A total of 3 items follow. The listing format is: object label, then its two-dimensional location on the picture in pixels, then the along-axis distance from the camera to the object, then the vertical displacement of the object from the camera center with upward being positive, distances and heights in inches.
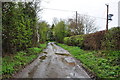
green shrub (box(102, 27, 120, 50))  339.3 -0.1
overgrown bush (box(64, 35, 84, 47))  682.2 -17.8
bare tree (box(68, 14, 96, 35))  1513.5 +200.1
